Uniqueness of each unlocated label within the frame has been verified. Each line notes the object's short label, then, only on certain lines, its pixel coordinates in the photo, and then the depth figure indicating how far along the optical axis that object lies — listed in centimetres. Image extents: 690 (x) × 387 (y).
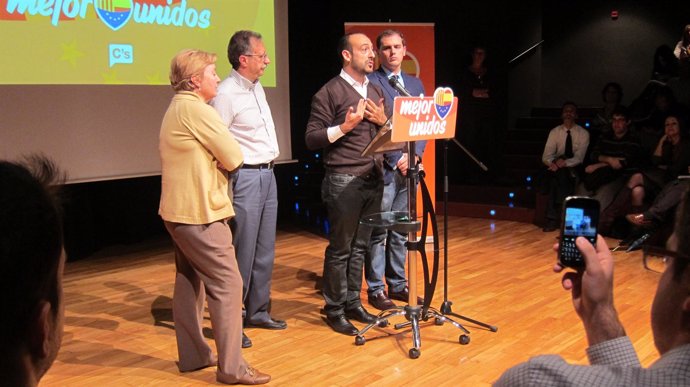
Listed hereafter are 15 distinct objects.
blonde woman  341
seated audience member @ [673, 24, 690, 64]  683
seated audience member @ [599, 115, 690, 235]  655
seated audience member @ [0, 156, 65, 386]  87
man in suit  462
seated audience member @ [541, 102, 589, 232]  743
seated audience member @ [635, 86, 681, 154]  766
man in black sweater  421
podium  357
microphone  378
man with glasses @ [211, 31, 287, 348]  400
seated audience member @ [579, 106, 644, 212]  703
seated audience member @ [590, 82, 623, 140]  804
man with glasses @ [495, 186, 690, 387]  105
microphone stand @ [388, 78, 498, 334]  416
